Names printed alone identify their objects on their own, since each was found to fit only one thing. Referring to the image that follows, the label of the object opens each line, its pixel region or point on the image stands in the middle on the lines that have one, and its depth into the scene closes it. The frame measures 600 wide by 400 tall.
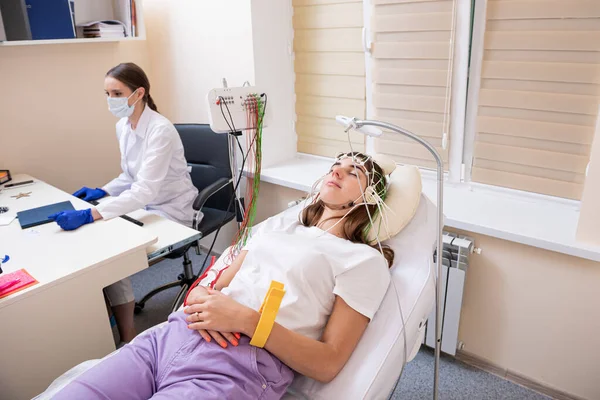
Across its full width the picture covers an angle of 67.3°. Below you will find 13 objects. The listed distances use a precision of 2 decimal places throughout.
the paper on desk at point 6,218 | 1.79
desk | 1.34
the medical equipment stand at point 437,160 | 1.14
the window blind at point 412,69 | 1.94
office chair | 2.20
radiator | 1.80
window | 1.70
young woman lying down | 1.11
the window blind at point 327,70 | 2.25
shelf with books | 2.16
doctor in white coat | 1.97
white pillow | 1.48
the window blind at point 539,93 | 1.66
